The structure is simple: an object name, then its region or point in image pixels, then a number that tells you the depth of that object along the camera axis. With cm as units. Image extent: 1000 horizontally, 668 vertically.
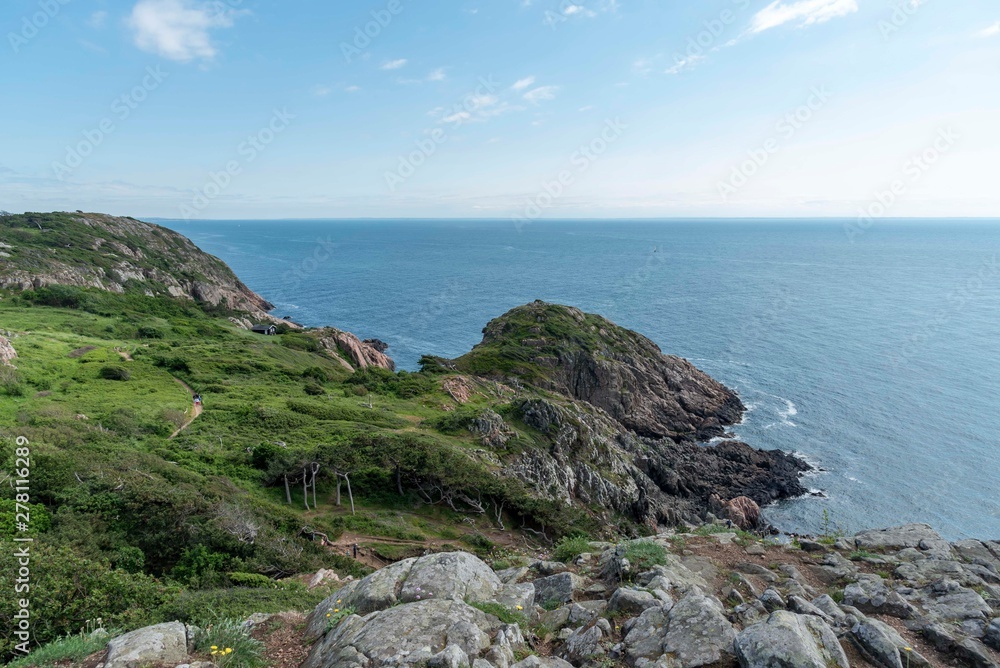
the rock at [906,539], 1644
